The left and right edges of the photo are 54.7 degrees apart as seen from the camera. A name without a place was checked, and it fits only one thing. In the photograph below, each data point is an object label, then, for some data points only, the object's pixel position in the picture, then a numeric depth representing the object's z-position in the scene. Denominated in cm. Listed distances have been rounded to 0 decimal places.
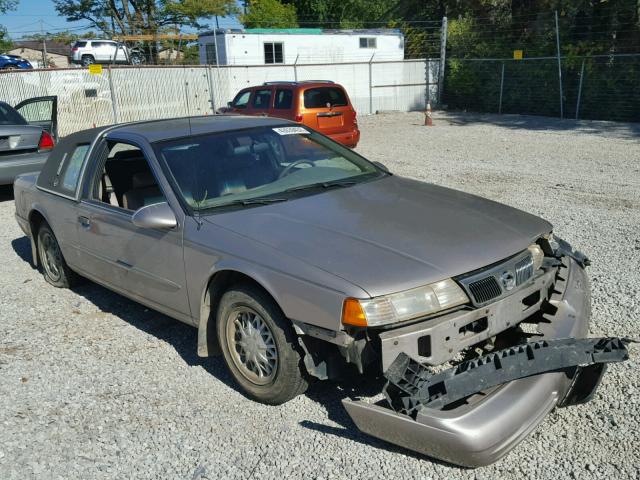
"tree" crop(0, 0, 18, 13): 4606
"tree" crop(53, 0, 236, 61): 4909
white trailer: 2580
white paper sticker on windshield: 469
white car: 3897
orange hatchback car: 1385
